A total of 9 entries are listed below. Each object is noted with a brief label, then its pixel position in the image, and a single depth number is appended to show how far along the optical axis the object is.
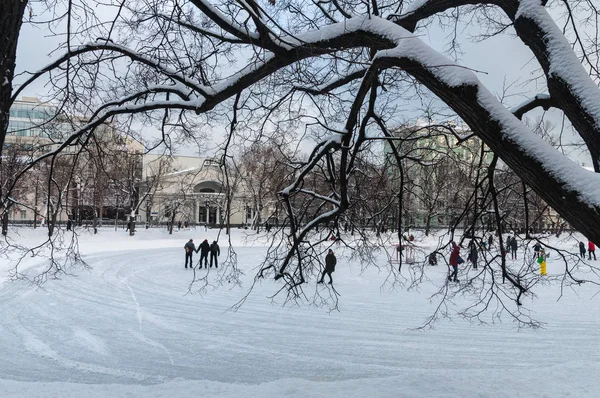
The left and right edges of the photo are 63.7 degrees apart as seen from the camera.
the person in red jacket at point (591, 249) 23.62
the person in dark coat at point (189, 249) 21.36
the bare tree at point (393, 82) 3.29
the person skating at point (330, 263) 15.50
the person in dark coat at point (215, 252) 20.80
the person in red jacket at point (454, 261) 14.79
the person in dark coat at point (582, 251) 24.48
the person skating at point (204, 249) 20.83
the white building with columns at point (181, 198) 45.89
